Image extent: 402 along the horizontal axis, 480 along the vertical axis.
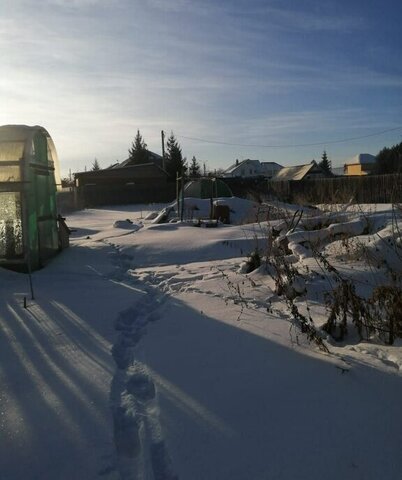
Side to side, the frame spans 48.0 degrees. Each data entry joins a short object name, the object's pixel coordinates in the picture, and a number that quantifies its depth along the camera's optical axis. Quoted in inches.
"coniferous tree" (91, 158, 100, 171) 3597.4
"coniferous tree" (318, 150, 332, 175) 3083.2
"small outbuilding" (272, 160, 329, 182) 2351.6
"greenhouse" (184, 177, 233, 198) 970.1
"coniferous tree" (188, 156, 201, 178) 2474.2
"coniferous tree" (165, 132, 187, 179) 2142.0
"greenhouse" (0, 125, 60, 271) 316.8
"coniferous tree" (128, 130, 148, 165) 2289.1
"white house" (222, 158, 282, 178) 3295.5
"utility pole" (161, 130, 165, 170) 1962.4
